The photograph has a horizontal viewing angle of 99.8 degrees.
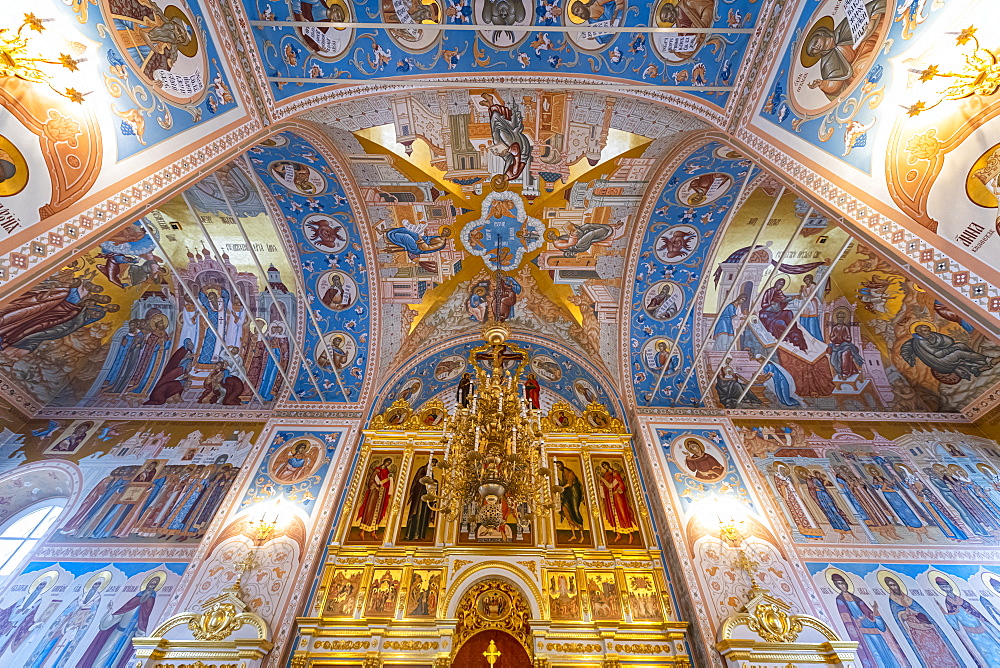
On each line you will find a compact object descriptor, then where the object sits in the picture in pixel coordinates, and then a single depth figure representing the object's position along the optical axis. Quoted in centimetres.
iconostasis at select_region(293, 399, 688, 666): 698
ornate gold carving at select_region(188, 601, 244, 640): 634
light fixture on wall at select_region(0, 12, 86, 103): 327
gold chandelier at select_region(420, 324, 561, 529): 598
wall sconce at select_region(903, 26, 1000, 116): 332
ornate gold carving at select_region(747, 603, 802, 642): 640
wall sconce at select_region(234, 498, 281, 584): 728
